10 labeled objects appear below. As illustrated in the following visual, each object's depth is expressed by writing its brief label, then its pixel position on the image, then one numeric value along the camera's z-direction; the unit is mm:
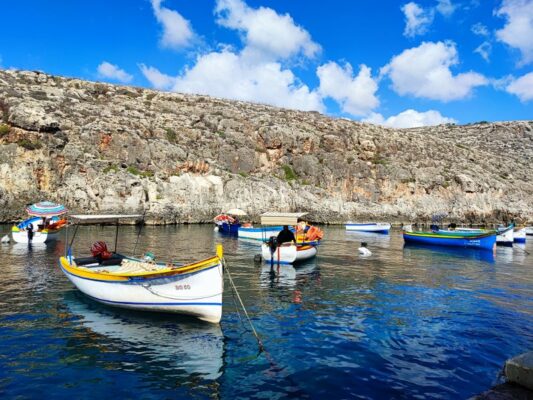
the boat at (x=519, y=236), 52362
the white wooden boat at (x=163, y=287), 13758
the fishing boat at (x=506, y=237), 47747
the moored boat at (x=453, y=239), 41688
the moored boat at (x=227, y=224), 54738
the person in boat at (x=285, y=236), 28984
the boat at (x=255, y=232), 46125
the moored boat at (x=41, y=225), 37062
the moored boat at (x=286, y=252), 28047
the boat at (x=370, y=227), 63844
